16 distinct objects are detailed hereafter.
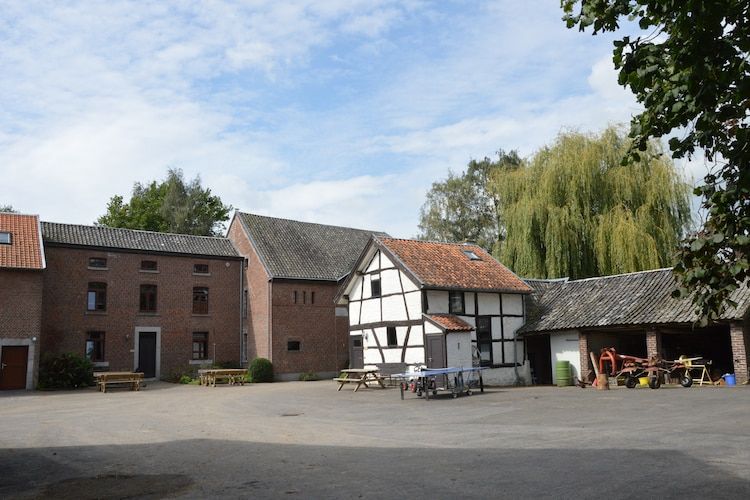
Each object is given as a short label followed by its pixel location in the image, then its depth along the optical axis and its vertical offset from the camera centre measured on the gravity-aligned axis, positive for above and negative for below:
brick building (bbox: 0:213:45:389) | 26.61 +1.68
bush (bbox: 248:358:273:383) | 30.80 -0.88
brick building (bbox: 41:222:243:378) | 30.62 +2.78
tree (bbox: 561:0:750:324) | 4.68 +1.85
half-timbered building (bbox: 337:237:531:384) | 24.30 +1.52
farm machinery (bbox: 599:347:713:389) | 21.33 -0.86
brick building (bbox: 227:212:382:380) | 32.78 +2.78
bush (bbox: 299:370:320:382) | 32.50 -1.27
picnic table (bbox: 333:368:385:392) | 23.83 -1.06
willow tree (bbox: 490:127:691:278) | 28.88 +6.08
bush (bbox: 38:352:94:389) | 26.98 -0.64
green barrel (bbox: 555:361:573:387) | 24.92 -1.11
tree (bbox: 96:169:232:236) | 49.31 +11.05
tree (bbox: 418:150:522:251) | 48.34 +10.28
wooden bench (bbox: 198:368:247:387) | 28.14 -1.00
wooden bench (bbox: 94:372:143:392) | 25.60 -0.96
